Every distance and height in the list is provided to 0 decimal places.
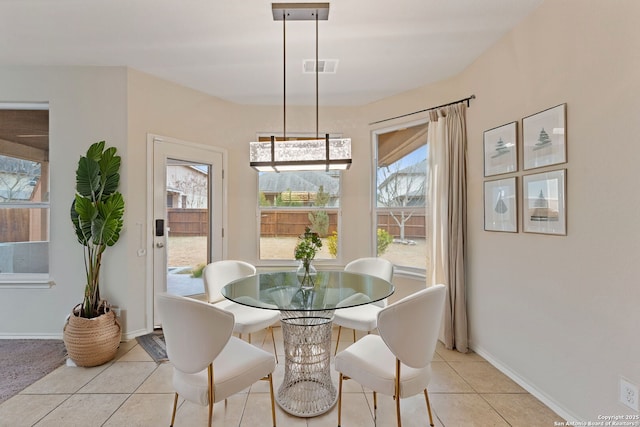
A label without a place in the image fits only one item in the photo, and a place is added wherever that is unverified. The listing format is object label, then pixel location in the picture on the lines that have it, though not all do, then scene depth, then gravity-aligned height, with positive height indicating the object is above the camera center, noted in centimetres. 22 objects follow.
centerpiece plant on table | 228 -27
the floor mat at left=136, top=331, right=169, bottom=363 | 264 -123
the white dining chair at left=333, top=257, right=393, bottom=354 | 235 -79
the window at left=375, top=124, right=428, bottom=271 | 333 +23
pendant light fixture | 201 +45
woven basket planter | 243 -102
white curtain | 278 -3
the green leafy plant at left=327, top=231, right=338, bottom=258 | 373 -35
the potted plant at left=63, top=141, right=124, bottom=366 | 245 -18
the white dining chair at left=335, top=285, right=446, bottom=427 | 151 -68
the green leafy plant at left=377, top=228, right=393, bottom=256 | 358 -29
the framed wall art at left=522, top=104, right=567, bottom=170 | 189 +53
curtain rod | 278 +114
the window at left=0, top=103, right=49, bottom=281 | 302 +15
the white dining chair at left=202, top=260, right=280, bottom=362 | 233 -71
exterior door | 316 +4
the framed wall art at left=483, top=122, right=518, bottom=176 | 228 +54
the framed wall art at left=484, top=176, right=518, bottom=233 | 229 +9
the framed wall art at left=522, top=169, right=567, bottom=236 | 190 +9
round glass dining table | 189 -78
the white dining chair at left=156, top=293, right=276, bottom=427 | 146 -65
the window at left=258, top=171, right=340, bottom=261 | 374 +7
